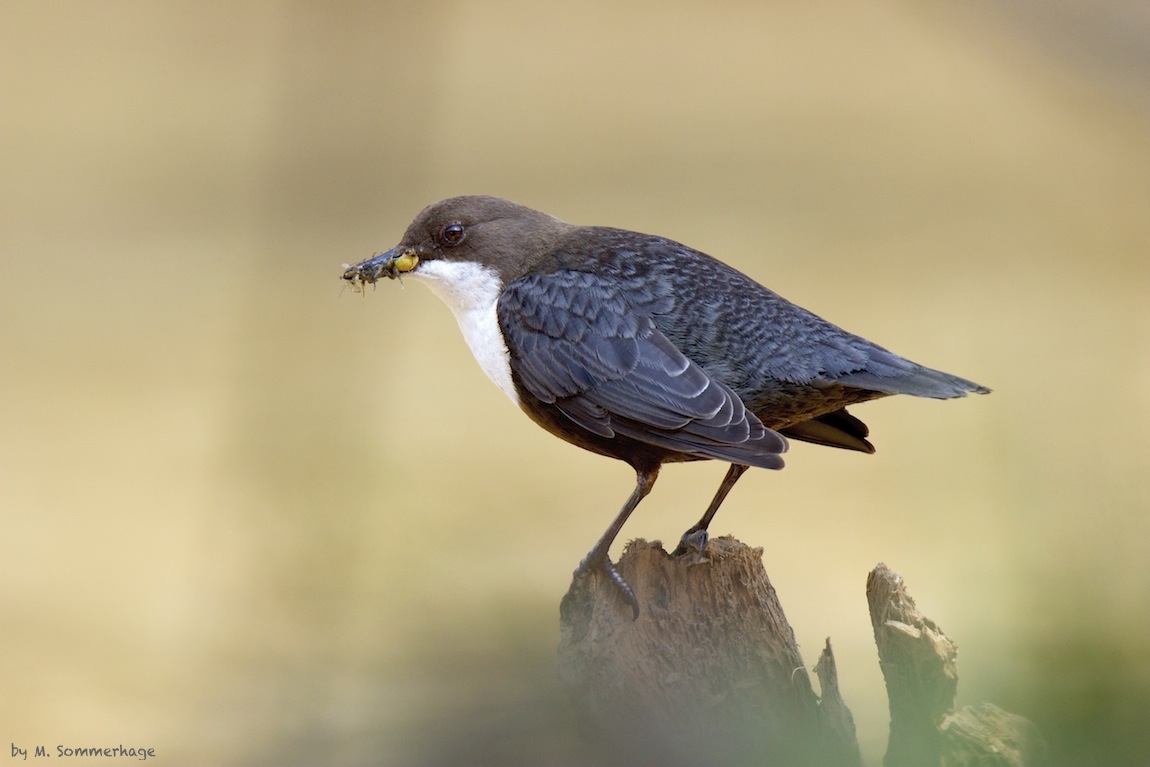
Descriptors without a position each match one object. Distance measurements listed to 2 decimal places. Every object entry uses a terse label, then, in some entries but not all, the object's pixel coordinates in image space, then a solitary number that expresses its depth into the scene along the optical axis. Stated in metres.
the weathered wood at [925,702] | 3.03
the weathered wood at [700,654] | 4.30
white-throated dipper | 5.08
